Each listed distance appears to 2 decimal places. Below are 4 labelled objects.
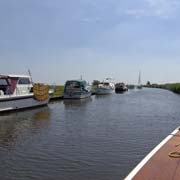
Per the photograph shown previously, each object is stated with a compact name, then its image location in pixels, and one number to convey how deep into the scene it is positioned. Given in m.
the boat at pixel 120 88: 59.69
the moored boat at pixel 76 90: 33.33
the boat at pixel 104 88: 46.07
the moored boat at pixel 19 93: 19.01
